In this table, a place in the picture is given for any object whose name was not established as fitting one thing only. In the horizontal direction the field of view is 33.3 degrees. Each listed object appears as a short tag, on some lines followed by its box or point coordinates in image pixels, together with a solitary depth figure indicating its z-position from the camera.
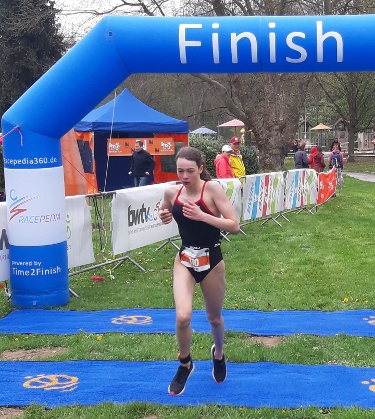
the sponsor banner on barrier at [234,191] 11.68
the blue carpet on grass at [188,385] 4.69
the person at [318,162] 21.36
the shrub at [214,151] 25.45
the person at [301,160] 20.84
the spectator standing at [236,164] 12.97
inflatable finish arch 6.45
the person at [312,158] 21.53
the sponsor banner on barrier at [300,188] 15.21
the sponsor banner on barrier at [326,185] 17.48
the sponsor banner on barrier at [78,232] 8.52
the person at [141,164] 17.34
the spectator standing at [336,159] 21.92
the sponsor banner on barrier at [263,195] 12.94
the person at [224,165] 12.48
